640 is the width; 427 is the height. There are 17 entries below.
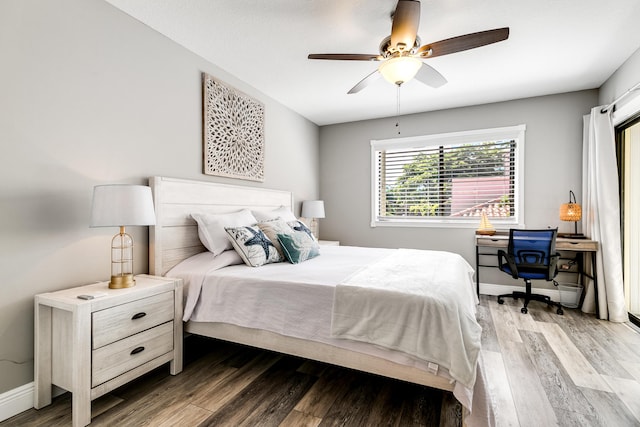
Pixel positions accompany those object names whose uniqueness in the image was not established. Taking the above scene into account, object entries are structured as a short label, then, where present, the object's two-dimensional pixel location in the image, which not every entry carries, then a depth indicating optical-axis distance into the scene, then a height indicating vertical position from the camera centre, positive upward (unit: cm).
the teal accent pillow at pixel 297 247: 255 -29
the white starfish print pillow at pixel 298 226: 307 -13
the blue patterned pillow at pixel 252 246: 238 -27
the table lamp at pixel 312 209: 432 +6
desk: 325 -36
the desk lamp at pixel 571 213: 343 +3
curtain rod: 257 +109
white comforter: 143 -53
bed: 147 -54
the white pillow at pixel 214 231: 248 -15
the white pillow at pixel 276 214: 311 -1
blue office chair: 324 -46
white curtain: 305 -3
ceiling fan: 178 +110
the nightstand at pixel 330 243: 429 -42
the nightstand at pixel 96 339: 153 -71
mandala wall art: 288 +83
